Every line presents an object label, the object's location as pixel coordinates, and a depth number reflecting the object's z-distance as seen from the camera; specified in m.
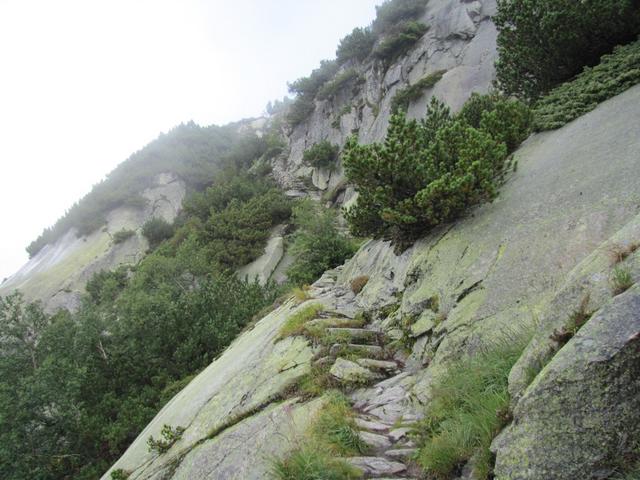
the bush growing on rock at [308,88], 36.97
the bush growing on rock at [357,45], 33.56
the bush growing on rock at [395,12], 31.06
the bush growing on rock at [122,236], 32.41
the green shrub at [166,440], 6.73
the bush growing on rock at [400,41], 28.47
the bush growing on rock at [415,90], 24.56
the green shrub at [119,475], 6.97
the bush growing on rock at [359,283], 10.02
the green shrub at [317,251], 16.47
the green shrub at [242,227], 25.88
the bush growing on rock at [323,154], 31.33
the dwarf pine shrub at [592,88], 8.52
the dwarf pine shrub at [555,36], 9.45
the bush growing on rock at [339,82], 33.25
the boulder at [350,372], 5.48
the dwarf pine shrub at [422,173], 7.27
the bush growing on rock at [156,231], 32.31
